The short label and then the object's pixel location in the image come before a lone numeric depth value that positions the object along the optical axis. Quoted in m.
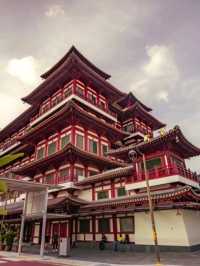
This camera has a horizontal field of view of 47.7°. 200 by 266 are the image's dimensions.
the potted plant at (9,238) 21.11
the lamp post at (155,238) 11.94
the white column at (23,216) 18.52
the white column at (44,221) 16.80
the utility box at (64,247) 16.91
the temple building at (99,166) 18.17
